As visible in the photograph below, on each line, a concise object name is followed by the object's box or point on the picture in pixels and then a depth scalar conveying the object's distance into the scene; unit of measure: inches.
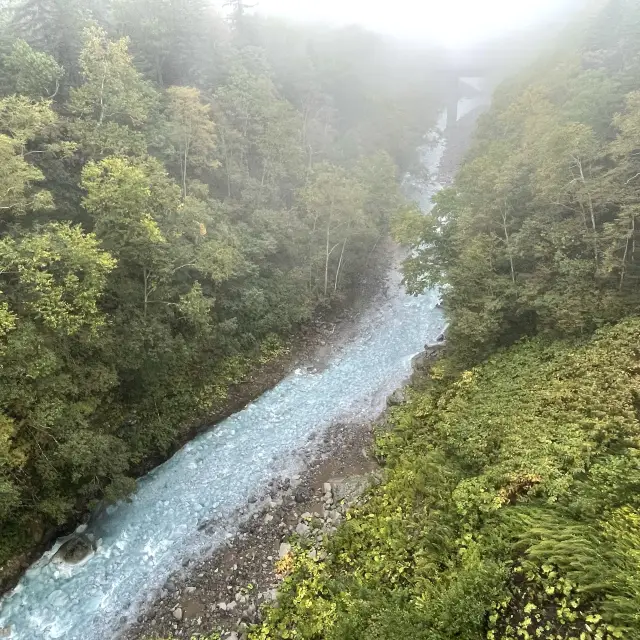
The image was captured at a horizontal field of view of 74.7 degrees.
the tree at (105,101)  929.5
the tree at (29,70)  877.8
